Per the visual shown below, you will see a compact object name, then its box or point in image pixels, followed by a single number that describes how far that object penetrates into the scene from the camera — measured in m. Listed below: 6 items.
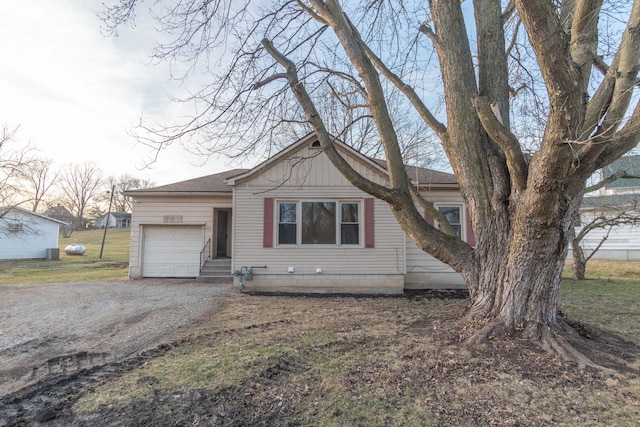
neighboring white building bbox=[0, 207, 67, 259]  20.94
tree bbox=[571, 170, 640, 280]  10.94
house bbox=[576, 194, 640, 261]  18.09
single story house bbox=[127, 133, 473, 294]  9.60
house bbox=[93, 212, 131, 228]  57.53
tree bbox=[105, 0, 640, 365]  3.29
